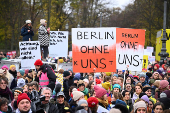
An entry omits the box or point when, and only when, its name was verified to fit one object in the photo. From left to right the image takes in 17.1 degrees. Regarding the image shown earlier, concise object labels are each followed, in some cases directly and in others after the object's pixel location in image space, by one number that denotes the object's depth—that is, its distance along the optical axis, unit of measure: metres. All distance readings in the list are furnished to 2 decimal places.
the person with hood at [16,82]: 16.42
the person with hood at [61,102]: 12.37
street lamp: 38.43
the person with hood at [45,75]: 15.65
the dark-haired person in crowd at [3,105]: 11.05
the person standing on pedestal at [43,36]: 22.84
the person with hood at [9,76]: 16.83
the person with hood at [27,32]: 22.41
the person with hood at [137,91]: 15.31
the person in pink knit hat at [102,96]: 12.89
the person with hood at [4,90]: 12.93
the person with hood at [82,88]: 15.20
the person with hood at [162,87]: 15.75
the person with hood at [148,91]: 15.29
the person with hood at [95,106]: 12.04
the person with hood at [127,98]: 14.27
